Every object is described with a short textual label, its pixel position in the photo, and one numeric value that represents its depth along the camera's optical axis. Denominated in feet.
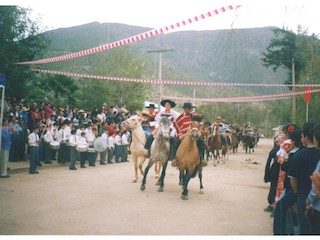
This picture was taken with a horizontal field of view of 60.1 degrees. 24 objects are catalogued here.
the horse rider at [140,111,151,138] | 33.72
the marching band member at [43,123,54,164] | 39.55
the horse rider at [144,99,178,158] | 27.92
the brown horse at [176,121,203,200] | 24.39
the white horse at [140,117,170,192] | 26.76
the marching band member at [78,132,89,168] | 41.55
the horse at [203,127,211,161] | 56.95
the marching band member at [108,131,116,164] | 48.11
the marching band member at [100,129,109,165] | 46.75
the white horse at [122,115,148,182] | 32.35
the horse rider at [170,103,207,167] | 27.22
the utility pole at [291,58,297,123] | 78.84
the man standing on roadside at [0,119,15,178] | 30.69
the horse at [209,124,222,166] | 53.01
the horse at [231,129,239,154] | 76.68
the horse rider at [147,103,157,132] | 33.95
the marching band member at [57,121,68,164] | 42.09
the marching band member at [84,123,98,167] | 44.04
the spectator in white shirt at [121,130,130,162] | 50.61
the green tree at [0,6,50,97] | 41.81
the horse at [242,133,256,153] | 82.31
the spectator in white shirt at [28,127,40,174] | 33.71
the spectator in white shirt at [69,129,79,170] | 39.42
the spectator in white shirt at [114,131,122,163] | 49.32
